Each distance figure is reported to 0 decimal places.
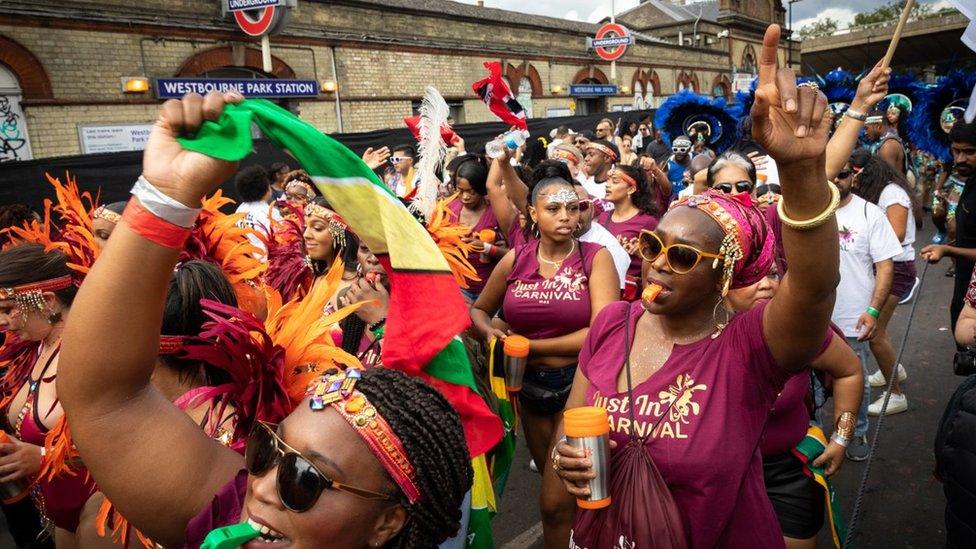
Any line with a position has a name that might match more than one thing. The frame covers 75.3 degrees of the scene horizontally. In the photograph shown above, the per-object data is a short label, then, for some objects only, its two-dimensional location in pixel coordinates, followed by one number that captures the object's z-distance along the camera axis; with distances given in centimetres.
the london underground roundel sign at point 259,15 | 1331
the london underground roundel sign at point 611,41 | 2592
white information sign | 1233
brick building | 1158
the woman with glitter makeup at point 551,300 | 358
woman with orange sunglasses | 171
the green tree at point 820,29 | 7500
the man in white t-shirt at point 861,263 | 420
